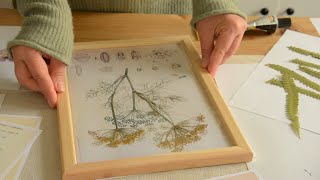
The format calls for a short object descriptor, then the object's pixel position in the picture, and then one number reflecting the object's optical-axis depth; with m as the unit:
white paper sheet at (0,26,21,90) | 0.72
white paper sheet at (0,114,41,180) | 0.64
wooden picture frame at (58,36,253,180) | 0.54
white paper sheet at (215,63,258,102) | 0.75
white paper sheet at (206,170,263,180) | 0.56
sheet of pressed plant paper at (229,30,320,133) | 0.69
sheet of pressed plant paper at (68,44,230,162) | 0.59
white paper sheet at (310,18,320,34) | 0.99
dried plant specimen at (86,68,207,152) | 0.60
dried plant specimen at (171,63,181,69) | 0.77
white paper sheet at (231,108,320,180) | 0.59
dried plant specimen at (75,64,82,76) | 0.74
